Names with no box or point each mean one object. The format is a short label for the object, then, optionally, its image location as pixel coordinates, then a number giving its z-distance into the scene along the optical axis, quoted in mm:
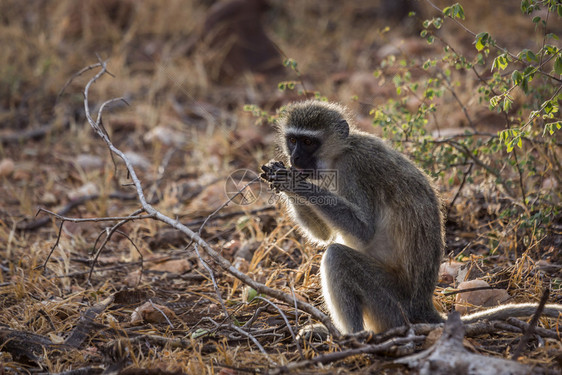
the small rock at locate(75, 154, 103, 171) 13359
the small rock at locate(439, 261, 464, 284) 8250
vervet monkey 6566
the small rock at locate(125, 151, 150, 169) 13466
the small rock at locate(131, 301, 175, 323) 7437
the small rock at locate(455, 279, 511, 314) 7285
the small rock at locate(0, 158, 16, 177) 12742
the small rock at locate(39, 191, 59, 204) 11836
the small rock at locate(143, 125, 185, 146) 14383
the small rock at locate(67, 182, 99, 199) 11977
